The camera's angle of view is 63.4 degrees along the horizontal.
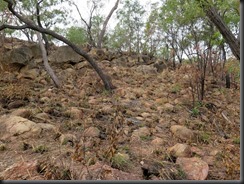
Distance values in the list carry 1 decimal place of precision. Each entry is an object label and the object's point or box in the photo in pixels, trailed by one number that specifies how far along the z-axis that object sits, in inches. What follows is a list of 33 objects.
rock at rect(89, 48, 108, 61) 291.1
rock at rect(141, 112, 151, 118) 148.2
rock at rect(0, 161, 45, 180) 75.7
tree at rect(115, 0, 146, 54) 356.5
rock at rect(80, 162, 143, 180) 77.3
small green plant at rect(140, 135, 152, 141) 117.5
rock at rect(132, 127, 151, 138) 120.3
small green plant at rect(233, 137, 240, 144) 114.2
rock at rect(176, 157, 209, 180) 83.7
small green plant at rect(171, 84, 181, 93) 202.3
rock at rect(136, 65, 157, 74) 272.3
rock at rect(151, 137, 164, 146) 111.6
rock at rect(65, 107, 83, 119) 139.5
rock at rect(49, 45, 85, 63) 266.1
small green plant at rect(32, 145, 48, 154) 98.7
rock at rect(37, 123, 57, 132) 120.8
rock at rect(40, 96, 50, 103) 165.7
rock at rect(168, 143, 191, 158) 98.2
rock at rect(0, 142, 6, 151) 101.6
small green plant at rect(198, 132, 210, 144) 116.5
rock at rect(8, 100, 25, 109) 152.2
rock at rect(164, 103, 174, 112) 160.6
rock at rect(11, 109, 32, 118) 132.3
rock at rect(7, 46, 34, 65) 236.8
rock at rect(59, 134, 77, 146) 106.1
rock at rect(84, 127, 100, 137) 114.8
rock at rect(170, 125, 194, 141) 119.0
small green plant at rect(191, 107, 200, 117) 155.9
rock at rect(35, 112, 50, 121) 135.0
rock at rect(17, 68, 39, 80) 224.5
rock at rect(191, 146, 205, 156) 102.5
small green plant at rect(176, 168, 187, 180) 82.4
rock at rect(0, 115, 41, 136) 114.4
